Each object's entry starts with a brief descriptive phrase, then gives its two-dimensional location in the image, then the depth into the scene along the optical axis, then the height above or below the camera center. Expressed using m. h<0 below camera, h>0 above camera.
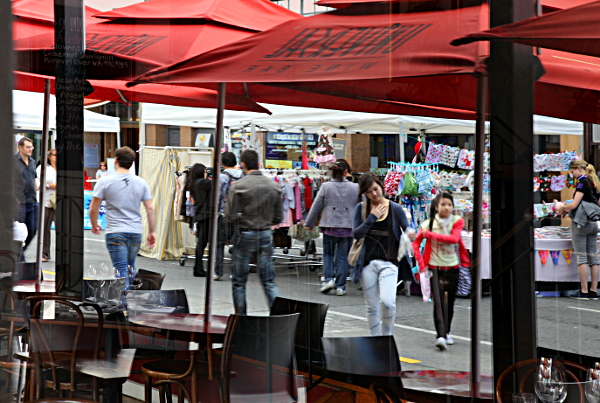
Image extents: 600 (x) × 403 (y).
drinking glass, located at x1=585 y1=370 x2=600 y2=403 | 5.66 -0.90
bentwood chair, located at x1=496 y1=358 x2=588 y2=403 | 6.02 -1.03
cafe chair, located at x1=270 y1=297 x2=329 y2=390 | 9.12 -1.18
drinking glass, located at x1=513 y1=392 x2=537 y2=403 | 5.80 -0.97
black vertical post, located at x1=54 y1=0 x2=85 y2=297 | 10.73 -0.01
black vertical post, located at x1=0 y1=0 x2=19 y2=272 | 9.70 +0.15
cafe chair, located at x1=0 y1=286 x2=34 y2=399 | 9.53 -1.35
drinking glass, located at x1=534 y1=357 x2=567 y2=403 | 5.67 -0.89
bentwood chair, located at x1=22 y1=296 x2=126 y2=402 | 8.95 -1.32
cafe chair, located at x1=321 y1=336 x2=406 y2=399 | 8.29 -1.21
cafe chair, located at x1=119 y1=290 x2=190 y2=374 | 10.12 -1.12
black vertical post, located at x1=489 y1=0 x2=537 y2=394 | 8.00 -0.25
